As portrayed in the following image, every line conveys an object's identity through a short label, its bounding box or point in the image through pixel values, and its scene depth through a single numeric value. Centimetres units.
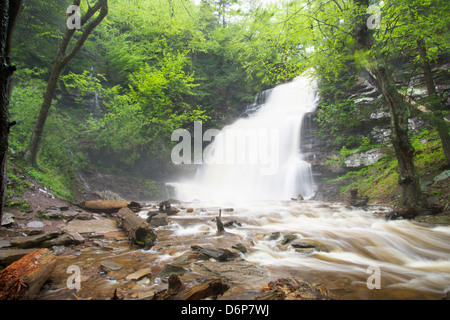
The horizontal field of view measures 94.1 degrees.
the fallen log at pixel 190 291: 192
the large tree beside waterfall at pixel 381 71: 587
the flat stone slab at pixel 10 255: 231
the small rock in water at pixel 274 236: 456
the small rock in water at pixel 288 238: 430
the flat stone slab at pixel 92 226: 457
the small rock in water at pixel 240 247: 361
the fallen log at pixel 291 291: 181
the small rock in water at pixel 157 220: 569
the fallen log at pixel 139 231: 392
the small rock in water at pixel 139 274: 249
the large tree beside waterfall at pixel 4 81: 160
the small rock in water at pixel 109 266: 272
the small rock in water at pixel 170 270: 259
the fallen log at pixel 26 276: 182
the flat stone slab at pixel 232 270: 249
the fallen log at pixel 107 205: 649
